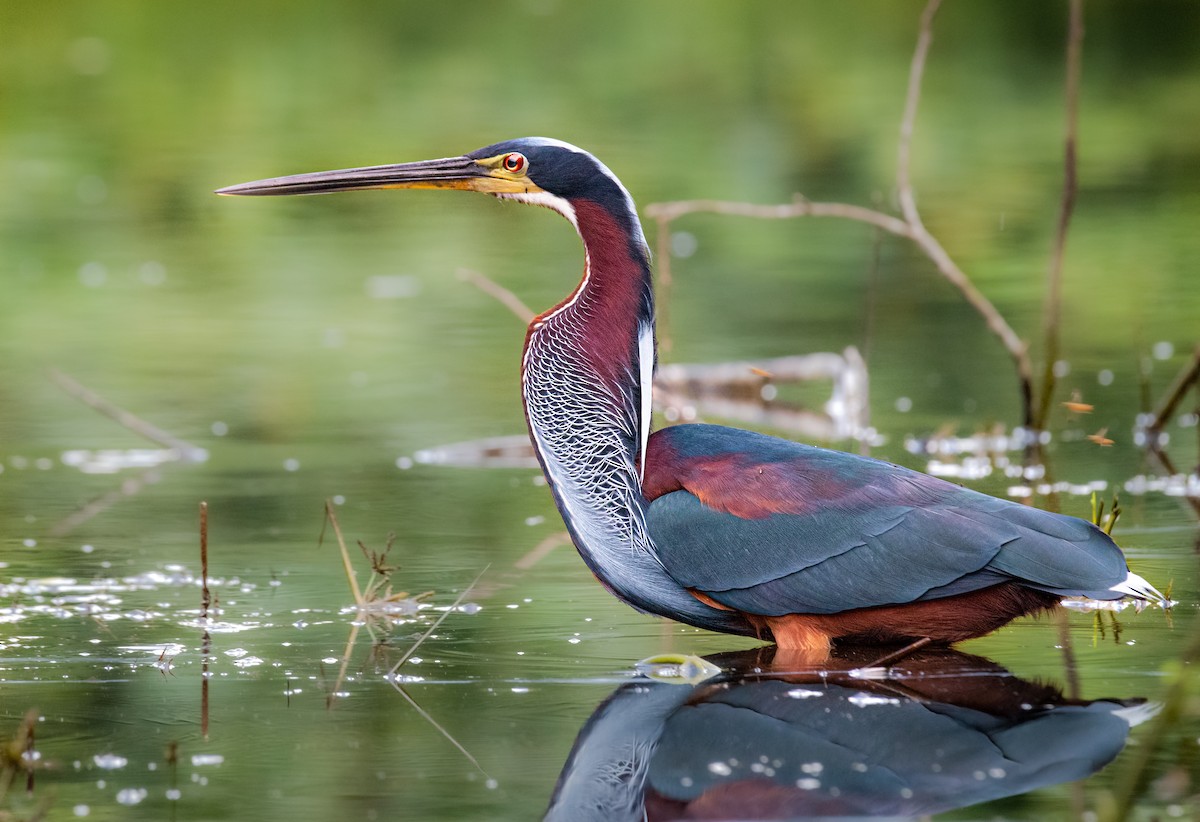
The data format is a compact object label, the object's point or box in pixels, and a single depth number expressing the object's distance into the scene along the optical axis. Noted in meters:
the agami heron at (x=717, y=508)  10.44
